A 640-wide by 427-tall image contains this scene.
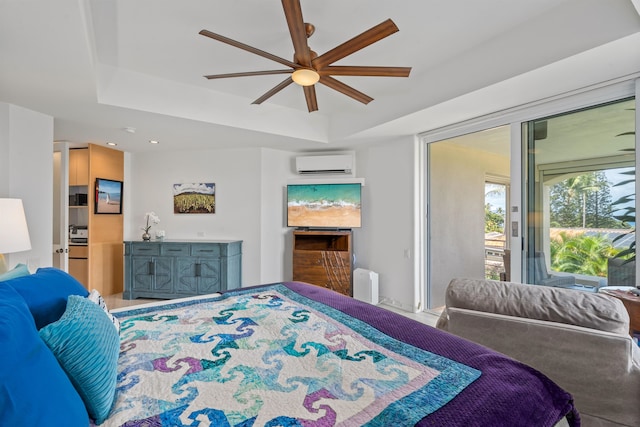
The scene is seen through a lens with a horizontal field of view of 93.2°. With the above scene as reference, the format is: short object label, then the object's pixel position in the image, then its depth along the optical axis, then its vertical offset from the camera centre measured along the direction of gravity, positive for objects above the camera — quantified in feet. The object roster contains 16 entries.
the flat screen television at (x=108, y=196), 14.82 +0.95
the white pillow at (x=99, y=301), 4.32 -1.35
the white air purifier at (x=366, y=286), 14.08 -3.34
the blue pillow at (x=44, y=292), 3.64 -1.02
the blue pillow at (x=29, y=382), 2.01 -1.22
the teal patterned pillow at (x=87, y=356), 2.78 -1.38
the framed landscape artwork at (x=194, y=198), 15.99 +0.92
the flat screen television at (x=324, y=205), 14.84 +0.49
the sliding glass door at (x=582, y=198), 7.63 +0.48
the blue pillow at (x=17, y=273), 4.38 -0.89
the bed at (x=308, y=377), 2.86 -1.87
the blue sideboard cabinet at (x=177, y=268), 14.35 -2.54
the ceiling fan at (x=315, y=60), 5.37 +3.32
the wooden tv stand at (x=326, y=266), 14.40 -2.44
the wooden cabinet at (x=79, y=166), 14.61 +2.38
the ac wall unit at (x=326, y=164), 15.06 +2.56
